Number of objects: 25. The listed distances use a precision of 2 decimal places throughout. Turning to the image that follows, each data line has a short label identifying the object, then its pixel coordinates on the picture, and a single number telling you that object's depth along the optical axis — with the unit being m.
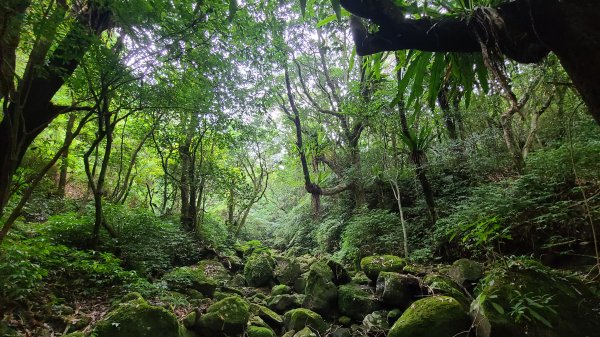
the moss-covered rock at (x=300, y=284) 5.84
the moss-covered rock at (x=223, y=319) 3.91
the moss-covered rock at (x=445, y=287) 3.64
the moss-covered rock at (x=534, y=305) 2.47
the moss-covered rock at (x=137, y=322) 3.10
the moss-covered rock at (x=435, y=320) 3.08
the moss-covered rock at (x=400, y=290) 4.21
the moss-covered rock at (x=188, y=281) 5.14
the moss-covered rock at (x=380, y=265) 4.87
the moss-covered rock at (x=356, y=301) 4.41
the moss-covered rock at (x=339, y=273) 5.23
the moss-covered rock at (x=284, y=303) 5.08
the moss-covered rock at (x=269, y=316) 4.53
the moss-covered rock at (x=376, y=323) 3.89
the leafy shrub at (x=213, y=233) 8.83
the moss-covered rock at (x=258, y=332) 3.96
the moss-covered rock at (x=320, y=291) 4.69
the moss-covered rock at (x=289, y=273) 6.24
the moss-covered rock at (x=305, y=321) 4.16
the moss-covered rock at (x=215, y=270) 6.67
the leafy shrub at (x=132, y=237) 5.06
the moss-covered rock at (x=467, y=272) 4.00
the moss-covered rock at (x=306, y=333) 3.76
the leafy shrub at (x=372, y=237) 6.11
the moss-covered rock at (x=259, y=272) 6.53
